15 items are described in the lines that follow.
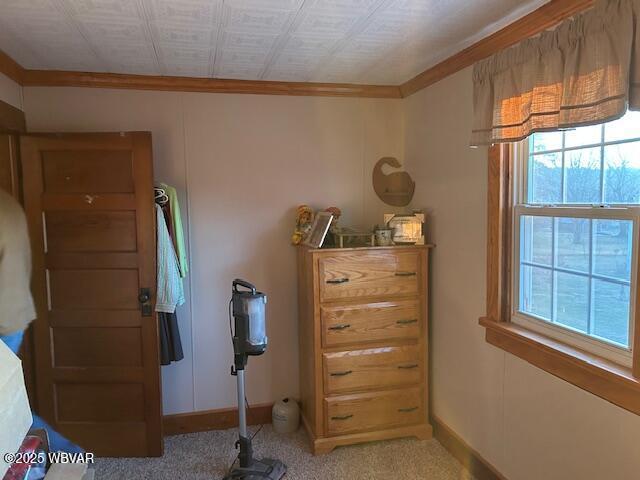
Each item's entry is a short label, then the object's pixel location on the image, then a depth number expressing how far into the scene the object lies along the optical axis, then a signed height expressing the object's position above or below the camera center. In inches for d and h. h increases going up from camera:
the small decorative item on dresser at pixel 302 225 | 118.6 -4.2
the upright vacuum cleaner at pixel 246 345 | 93.3 -27.7
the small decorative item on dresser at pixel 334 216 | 114.3 -2.0
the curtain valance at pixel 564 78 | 57.2 +18.7
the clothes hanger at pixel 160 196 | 107.7 +3.8
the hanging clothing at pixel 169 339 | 110.3 -30.8
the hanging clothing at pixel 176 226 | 109.3 -3.4
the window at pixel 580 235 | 64.8 -5.2
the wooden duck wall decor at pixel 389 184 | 127.2 +6.5
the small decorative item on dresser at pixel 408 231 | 112.0 -5.9
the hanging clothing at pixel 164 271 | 105.4 -13.6
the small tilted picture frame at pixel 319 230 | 108.2 -5.1
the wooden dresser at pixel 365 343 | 107.3 -32.4
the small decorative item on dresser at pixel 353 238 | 110.1 -7.5
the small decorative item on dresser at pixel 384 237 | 111.7 -7.3
